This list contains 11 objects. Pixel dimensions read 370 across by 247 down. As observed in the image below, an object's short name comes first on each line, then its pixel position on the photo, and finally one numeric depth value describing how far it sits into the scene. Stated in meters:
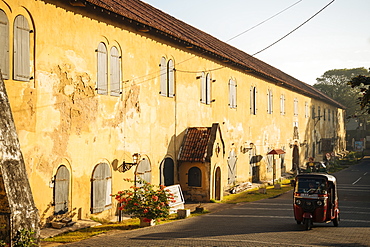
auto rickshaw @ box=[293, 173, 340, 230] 13.66
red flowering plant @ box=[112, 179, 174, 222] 14.59
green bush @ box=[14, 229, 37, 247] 9.54
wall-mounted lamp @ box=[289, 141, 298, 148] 40.16
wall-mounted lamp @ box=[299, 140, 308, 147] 44.06
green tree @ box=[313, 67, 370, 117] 74.94
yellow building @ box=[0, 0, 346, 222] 12.95
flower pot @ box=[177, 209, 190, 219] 16.84
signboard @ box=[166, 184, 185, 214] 18.11
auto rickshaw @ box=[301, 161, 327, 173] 37.62
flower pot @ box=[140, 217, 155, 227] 14.77
